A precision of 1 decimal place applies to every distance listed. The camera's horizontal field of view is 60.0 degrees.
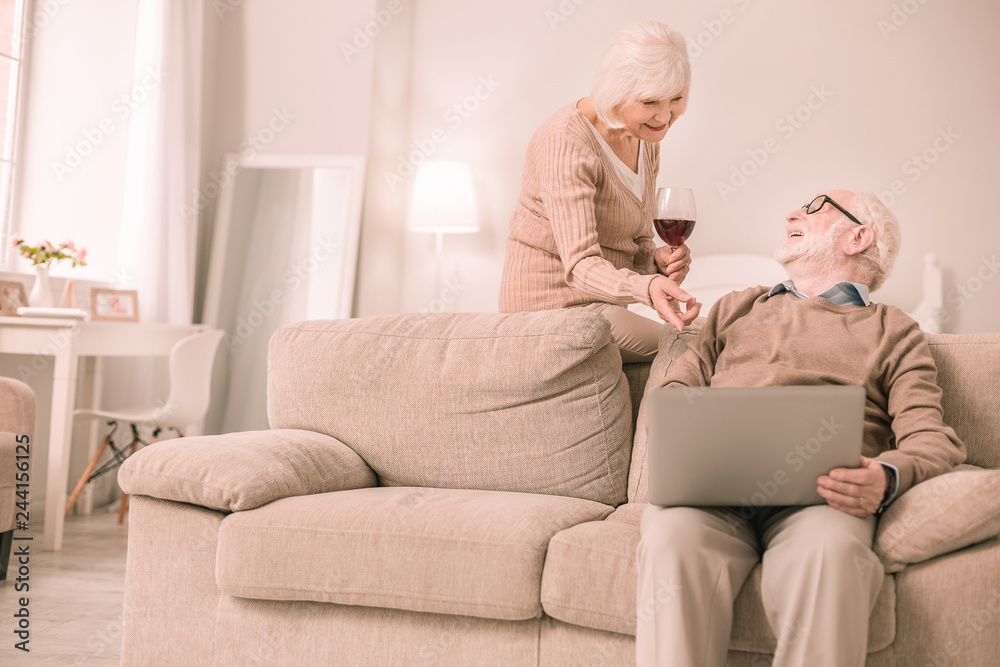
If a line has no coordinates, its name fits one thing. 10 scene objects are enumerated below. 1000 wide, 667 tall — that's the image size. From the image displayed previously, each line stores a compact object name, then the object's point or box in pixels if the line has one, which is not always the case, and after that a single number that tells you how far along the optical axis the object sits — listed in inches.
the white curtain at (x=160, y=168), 159.2
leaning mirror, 173.6
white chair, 135.1
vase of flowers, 127.3
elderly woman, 74.0
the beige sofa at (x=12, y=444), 95.0
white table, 118.3
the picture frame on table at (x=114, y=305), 145.7
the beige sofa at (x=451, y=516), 52.9
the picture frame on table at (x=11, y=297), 128.4
